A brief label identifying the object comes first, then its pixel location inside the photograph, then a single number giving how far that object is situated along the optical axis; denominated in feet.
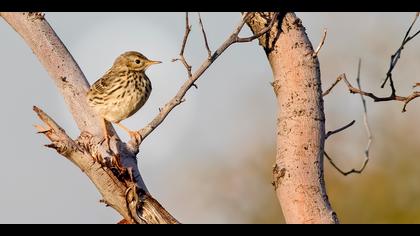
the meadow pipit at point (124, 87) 45.14
